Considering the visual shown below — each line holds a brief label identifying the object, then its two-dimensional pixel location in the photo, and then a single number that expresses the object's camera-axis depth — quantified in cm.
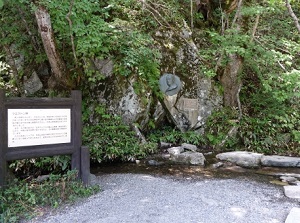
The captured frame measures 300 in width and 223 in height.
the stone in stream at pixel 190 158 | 619
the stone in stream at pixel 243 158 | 626
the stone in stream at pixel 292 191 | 405
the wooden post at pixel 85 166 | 429
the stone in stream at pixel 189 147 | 708
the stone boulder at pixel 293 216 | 303
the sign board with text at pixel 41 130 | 363
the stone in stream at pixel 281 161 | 618
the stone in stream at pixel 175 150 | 667
